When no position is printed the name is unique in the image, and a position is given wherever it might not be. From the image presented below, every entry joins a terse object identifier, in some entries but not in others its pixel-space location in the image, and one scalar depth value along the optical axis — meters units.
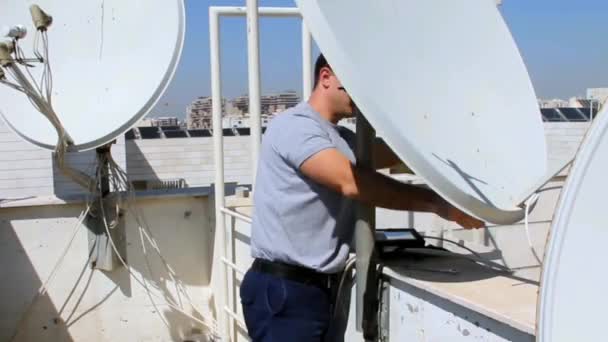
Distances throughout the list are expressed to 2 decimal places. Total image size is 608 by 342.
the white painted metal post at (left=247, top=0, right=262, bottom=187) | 2.92
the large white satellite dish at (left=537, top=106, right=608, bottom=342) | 0.85
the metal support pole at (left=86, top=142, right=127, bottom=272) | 3.70
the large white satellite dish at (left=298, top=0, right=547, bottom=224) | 1.22
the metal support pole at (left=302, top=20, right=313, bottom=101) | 2.96
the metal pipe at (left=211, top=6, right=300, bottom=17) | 3.21
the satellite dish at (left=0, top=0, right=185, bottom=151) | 3.33
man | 1.63
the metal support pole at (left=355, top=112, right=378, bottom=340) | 1.54
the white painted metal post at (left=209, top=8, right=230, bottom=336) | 3.37
